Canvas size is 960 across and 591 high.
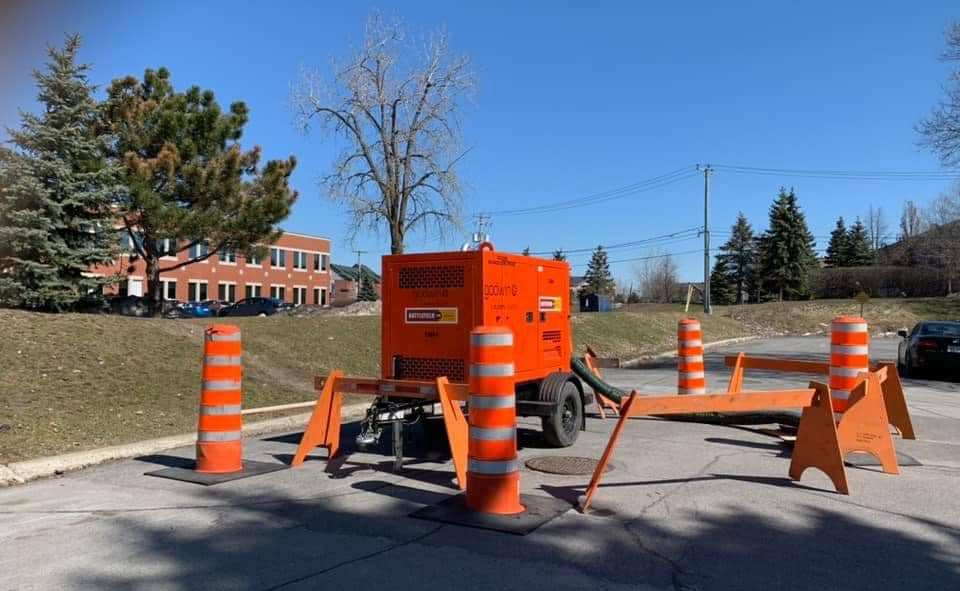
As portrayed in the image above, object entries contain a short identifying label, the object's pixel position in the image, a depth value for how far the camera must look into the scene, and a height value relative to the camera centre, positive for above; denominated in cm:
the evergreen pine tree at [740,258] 8078 +619
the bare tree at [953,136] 2384 +600
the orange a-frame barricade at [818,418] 591 -99
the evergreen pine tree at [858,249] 8112 +740
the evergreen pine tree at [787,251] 6975 +610
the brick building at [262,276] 6084 +308
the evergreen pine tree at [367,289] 9966 +305
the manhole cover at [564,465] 704 -158
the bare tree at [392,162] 3594 +757
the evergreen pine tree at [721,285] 8056 +313
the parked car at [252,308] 4838 +5
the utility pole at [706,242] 4703 +478
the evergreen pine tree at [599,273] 10912 +589
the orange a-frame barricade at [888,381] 858 -82
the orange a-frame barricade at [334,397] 715 -89
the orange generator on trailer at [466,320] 738 -10
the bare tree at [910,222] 10191 +1326
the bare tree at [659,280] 11250 +496
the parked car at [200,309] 4722 -5
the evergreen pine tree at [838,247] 8281 +768
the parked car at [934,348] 1711 -84
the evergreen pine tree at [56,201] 1781 +279
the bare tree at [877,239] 10613 +1122
